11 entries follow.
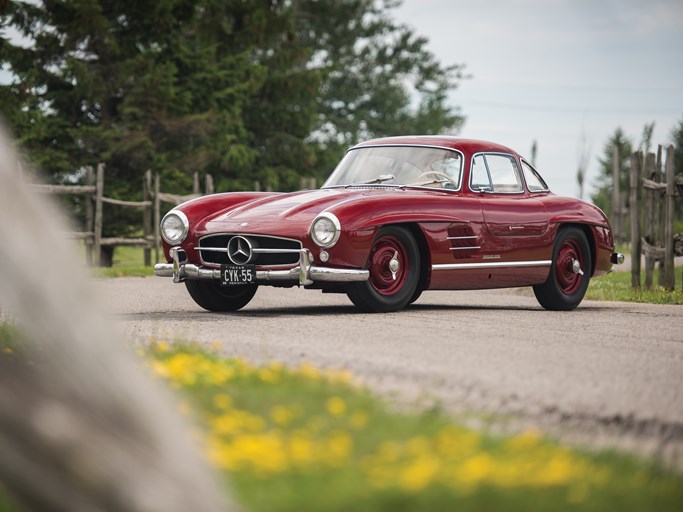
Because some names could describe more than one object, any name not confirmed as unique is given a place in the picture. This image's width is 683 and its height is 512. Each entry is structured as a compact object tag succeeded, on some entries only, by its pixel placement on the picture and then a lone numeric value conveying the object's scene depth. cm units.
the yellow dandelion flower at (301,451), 793
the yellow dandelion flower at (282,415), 916
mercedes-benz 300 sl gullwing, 1952
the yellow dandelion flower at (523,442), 860
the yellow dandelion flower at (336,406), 948
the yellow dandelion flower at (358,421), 909
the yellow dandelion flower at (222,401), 974
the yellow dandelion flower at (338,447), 801
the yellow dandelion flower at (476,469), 750
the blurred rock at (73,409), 574
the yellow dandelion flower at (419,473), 730
